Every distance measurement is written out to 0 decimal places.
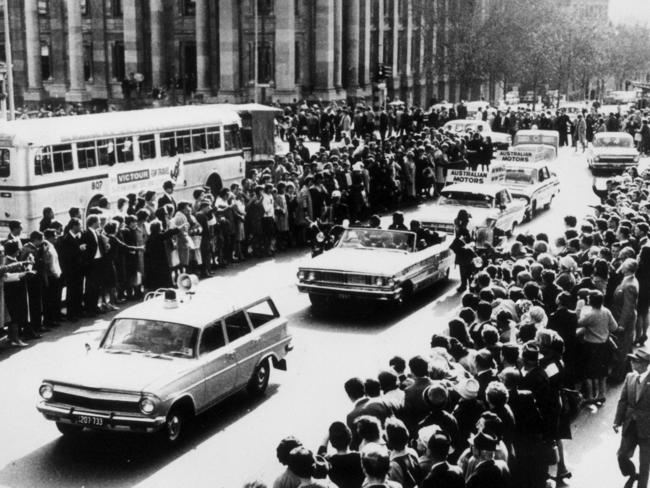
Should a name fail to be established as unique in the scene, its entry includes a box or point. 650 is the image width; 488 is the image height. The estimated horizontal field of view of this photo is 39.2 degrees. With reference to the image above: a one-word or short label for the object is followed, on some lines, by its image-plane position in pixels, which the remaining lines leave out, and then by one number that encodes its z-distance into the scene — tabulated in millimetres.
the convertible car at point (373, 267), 15875
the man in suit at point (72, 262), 15883
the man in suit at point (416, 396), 8445
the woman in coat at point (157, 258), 17391
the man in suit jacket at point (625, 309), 12805
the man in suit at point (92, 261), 16031
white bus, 20859
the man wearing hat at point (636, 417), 8820
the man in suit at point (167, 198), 20547
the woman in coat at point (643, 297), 14248
